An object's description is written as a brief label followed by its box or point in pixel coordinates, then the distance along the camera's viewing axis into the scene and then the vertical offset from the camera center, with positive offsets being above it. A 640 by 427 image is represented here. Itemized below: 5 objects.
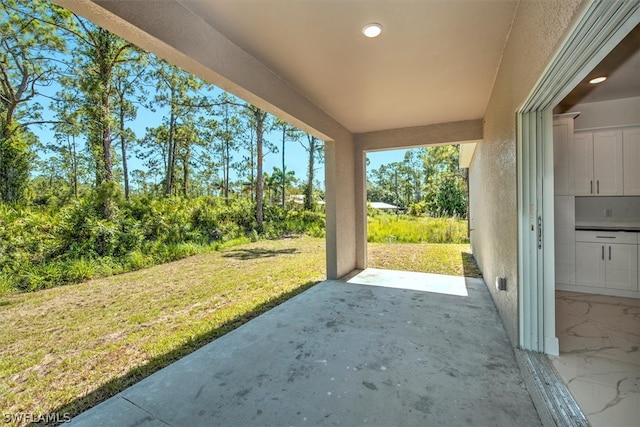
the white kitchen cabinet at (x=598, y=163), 3.37 +0.59
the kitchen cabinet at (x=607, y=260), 3.19 -0.64
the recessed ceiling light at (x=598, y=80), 2.73 +1.34
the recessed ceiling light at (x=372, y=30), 2.07 +1.45
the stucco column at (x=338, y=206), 4.39 +0.11
